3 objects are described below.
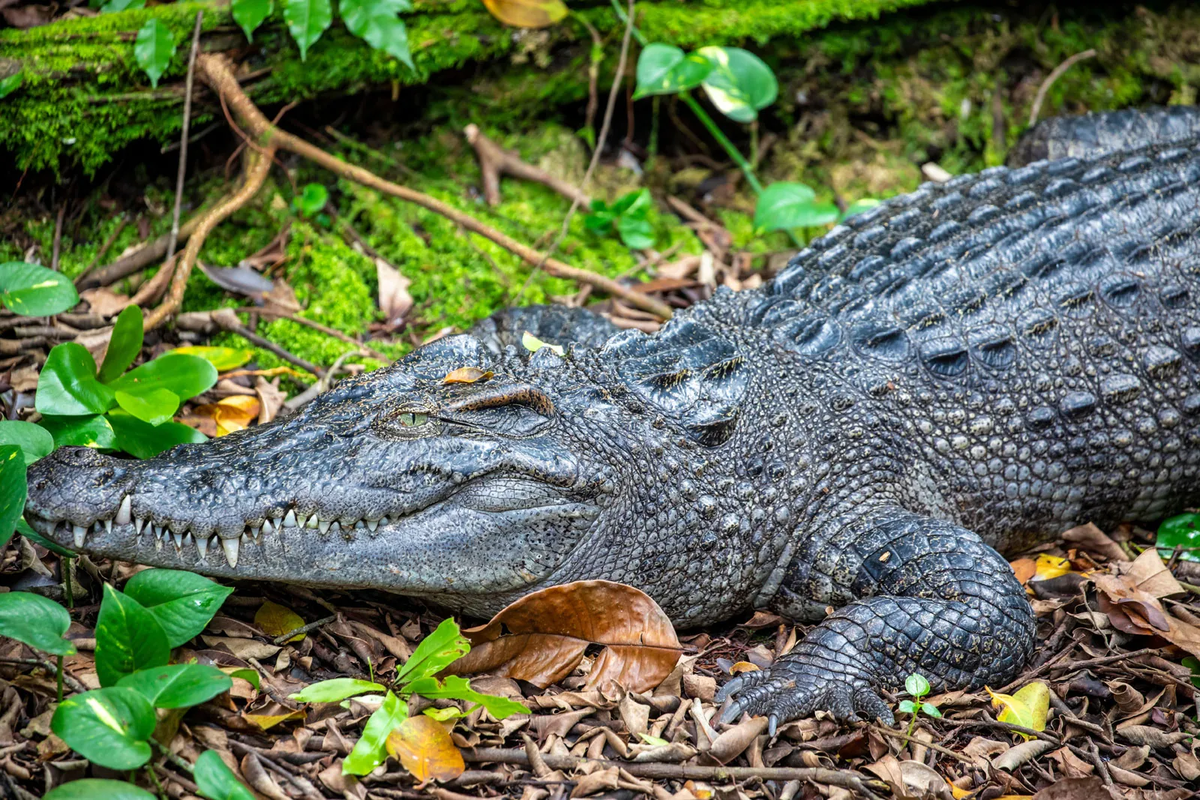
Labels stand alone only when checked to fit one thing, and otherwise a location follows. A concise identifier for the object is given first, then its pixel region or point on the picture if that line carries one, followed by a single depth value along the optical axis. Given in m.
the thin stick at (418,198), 4.76
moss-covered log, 4.36
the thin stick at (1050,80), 6.12
